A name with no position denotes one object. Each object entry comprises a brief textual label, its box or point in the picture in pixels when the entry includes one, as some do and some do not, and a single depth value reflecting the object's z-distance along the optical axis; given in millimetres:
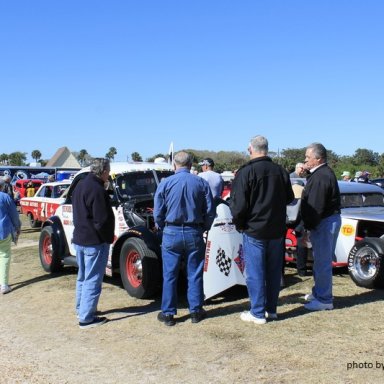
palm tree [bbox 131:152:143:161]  81012
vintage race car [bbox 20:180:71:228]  15555
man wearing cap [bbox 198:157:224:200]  9352
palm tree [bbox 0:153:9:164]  115750
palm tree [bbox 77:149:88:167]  115188
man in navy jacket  5457
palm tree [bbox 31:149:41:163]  127188
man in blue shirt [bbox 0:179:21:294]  7633
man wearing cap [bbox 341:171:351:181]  15934
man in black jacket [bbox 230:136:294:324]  5160
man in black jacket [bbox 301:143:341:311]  5684
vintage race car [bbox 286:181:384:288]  6781
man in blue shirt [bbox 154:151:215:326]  5340
